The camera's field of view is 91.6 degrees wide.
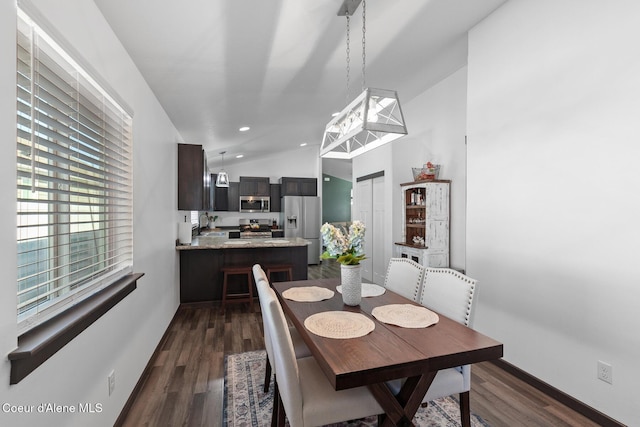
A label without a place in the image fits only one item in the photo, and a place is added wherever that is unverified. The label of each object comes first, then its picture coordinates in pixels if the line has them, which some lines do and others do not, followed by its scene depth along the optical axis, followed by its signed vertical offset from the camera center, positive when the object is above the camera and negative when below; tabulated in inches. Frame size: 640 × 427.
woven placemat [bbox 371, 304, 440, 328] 65.7 -23.0
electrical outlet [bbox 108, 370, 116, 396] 69.7 -38.0
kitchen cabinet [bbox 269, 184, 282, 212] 324.5 +15.6
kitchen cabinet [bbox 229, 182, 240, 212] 313.7 +18.0
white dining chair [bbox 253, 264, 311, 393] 65.0 -33.1
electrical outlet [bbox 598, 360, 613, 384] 72.3 -37.3
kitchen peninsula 170.1 -25.9
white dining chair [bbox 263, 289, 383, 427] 52.4 -32.6
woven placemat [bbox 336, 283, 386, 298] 88.2 -22.7
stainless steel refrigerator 305.4 -5.1
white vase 77.1 -17.5
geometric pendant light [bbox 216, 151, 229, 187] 238.8 +26.1
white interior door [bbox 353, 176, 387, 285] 206.1 -6.4
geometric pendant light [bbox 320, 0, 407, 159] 75.9 +25.9
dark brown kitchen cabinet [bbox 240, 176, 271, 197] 315.0 +28.5
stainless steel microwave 314.3 +10.2
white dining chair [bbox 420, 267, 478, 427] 64.2 -23.0
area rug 75.7 -50.9
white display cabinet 145.7 -5.8
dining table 48.1 -23.5
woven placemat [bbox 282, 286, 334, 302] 84.4 -22.8
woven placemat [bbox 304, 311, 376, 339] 60.4 -23.1
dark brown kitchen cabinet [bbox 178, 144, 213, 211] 162.4 +20.0
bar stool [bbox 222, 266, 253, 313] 164.0 -40.4
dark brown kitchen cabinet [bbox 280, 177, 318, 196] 315.0 +28.2
